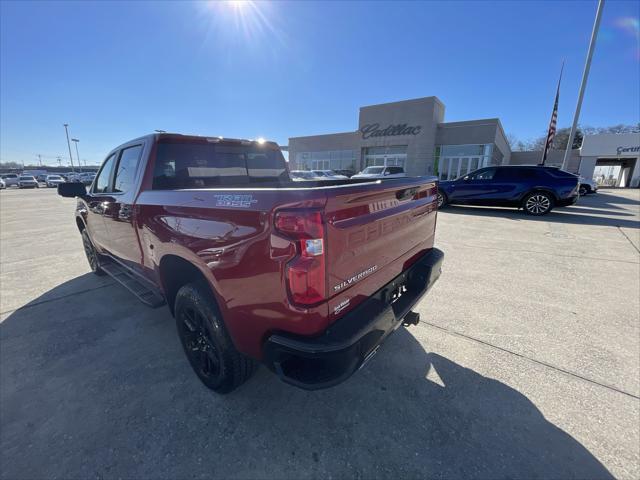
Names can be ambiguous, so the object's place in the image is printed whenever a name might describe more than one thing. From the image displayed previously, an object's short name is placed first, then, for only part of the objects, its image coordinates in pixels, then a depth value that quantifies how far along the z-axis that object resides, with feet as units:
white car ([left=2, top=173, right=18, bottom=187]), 121.37
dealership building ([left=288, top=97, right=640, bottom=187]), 89.04
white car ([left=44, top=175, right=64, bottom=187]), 127.42
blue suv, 32.07
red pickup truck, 4.83
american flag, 66.74
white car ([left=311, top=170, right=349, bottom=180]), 85.42
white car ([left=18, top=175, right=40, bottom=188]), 117.58
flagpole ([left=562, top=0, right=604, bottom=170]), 50.70
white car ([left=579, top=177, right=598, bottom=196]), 65.20
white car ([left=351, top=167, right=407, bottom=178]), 65.57
